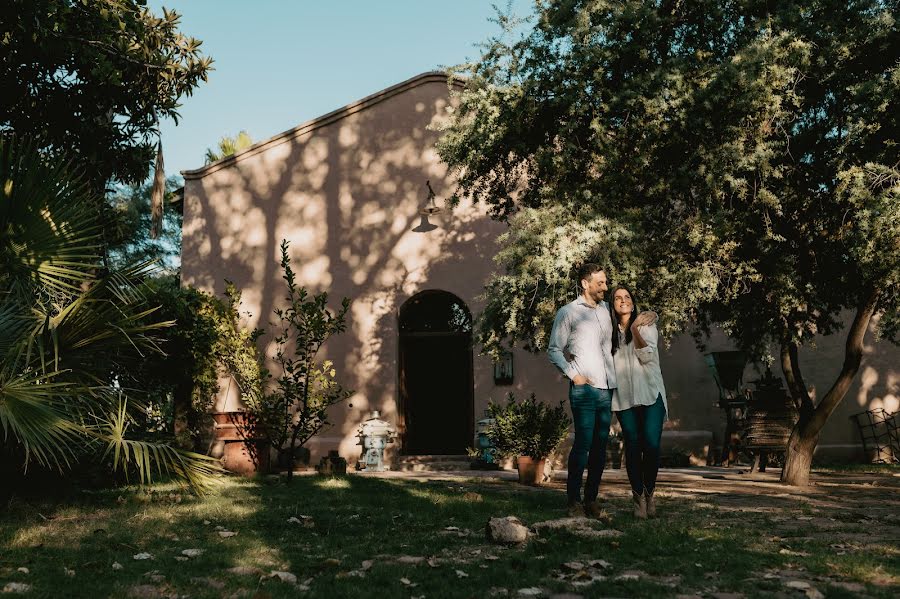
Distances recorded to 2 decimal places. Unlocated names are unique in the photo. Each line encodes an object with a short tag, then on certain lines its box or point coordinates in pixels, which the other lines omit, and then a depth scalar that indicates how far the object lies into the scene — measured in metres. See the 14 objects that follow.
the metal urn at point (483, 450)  14.28
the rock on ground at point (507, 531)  5.01
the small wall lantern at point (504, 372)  15.66
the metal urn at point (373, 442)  14.84
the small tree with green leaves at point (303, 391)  10.01
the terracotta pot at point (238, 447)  12.53
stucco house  15.78
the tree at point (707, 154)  8.89
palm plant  6.14
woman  6.09
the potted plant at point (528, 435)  10.31
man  6.08
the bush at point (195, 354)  12.67
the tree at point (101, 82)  10.05
